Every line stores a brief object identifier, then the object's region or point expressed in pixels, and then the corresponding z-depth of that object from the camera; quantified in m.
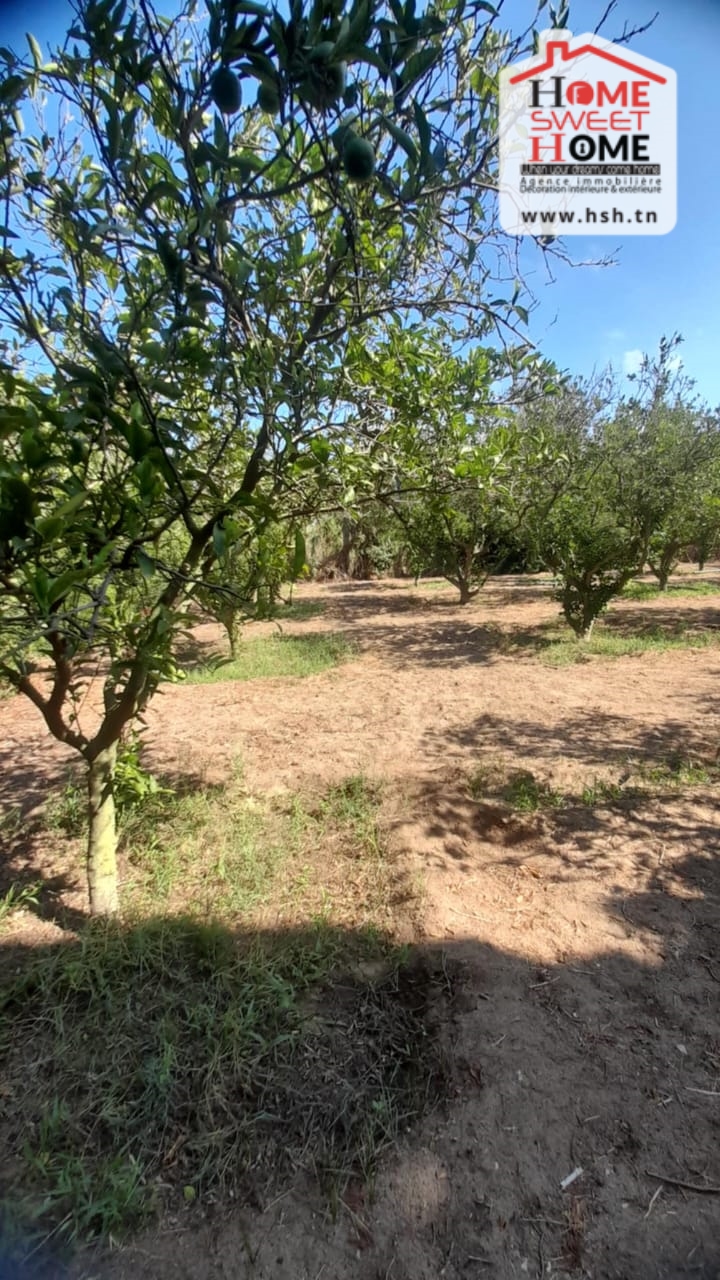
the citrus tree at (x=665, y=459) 8.20
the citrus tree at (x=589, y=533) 7.55
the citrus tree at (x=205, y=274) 0.83
